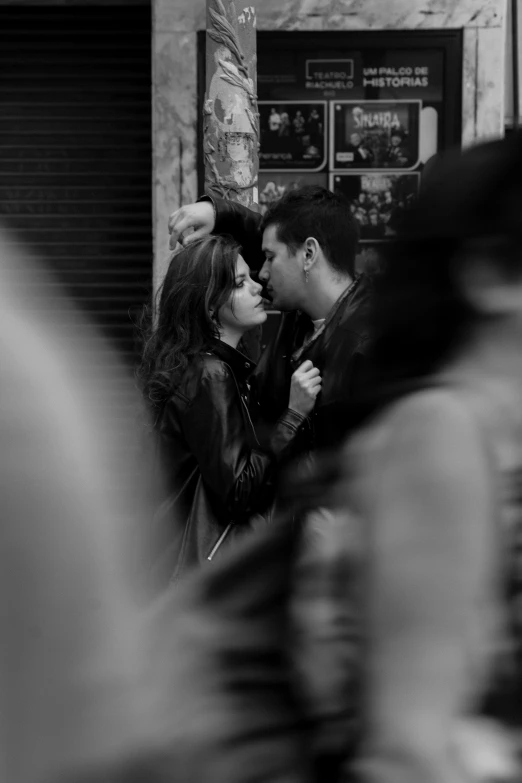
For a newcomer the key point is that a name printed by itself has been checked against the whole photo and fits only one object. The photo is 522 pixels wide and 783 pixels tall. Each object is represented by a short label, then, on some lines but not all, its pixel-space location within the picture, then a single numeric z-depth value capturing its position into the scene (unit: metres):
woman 3.40
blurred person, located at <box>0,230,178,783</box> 0.97
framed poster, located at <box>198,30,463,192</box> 7.35
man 3.69
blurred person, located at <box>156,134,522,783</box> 1.32
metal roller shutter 7.79
